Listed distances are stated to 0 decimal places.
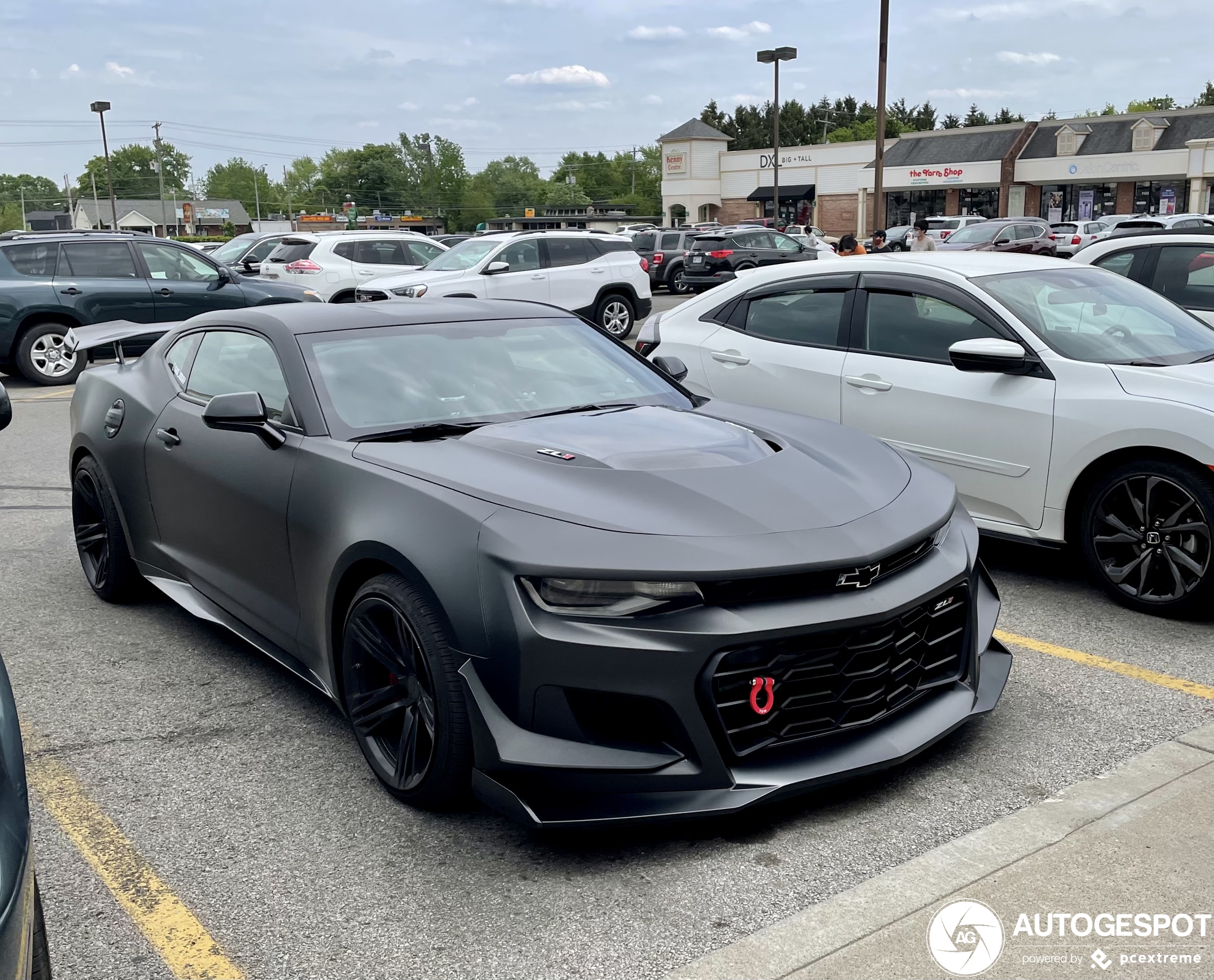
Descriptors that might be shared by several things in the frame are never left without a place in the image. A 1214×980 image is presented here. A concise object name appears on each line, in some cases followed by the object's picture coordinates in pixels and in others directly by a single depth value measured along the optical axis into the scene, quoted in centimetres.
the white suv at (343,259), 1898
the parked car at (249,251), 2098
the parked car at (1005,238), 2842
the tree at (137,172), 18612
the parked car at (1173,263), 779
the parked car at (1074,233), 3406
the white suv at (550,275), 1644
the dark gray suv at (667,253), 2806
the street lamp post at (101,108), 5284
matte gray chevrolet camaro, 297
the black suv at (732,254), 2661
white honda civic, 490
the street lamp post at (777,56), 4019
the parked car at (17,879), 166
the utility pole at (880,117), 2355
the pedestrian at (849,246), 1528
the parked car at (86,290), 1391
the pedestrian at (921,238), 1645
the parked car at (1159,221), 2220
